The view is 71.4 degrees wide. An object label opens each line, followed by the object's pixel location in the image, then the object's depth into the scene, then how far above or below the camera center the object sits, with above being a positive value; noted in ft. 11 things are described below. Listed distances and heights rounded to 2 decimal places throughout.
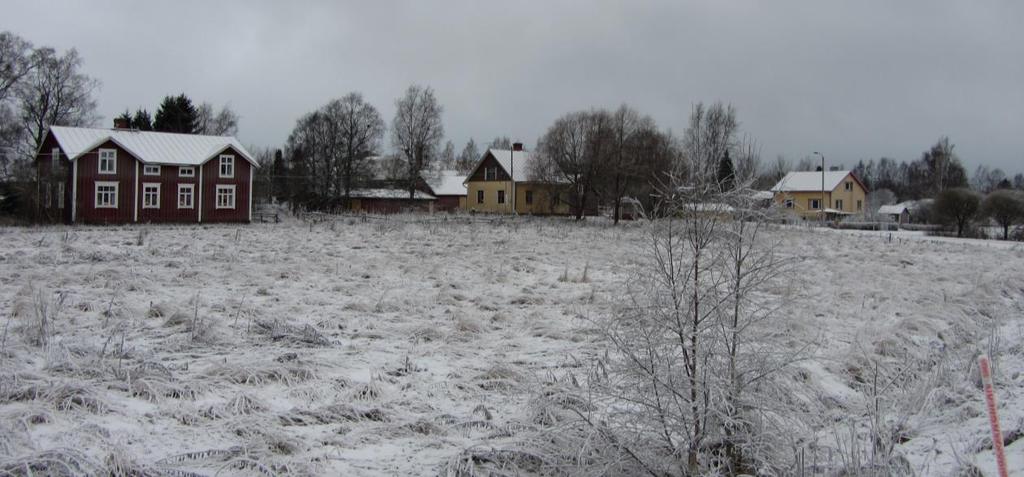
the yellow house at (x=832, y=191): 245.04 +14.15
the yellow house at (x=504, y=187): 191.72 +10.84
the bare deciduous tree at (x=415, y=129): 210.38 +28.26
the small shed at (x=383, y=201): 211.20 +6.78
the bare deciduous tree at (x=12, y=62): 158.10 +34.73
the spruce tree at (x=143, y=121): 215.31 +29.56
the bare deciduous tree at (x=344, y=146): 204.13 +22.30
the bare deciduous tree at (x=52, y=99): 172.10 +29.61
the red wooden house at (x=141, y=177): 127.85 +7.77
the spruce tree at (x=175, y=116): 205.57 +29.69
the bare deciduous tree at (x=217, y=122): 244.63 +33.84
